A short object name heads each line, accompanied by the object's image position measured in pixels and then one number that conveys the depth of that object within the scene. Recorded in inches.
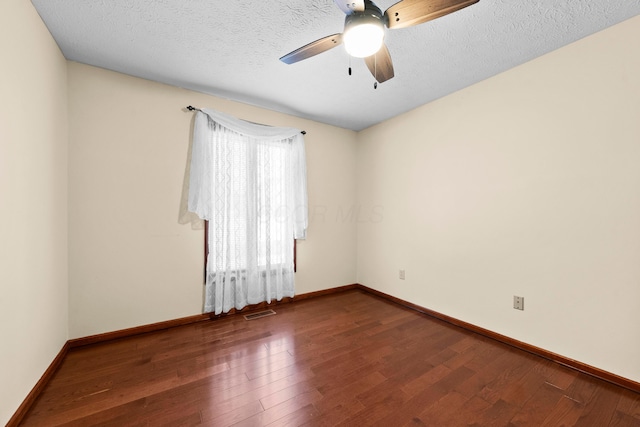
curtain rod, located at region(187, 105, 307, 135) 101.3
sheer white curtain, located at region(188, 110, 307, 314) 104.9
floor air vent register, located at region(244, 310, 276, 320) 110.4
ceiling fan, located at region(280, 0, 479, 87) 48.1
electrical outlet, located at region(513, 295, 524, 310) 85.0
